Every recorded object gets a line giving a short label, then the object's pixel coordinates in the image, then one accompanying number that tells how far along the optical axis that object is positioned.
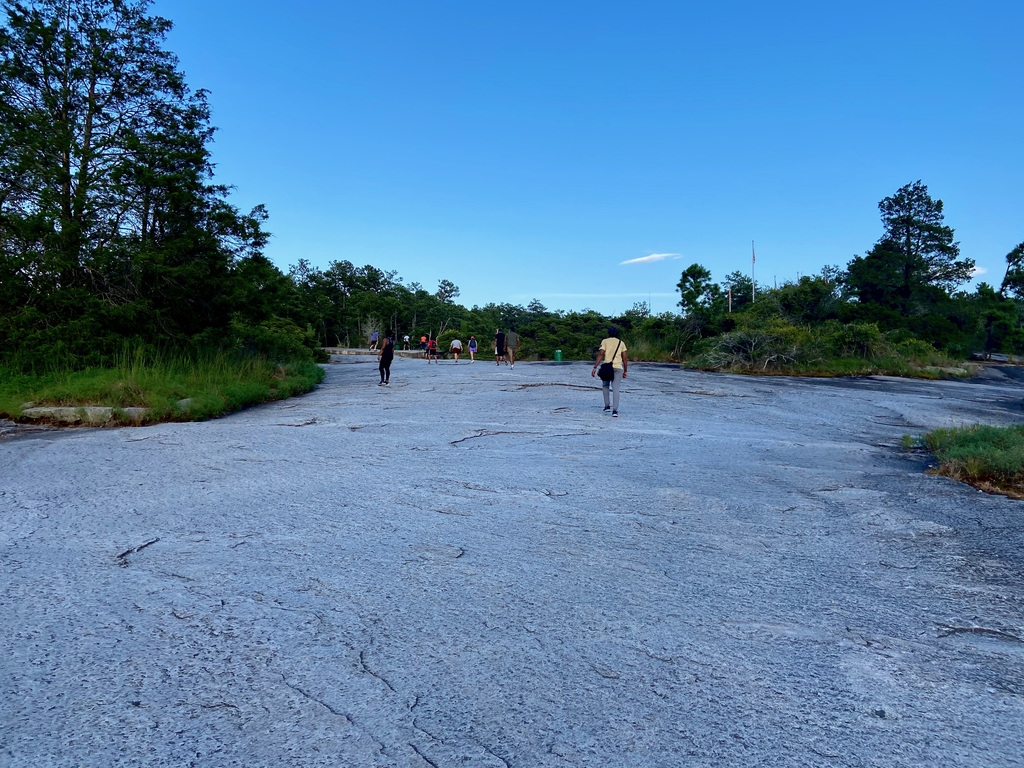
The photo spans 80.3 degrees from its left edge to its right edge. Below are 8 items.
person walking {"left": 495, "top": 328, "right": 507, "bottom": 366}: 25.16
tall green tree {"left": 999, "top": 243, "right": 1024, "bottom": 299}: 65.12
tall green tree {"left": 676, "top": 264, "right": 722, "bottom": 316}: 46.12
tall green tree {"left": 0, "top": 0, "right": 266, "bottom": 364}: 11.64
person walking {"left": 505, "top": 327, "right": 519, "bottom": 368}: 24.12
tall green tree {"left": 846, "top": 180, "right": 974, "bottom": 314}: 44.59
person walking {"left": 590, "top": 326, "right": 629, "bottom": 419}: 11.39
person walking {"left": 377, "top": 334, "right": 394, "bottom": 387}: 16.41
